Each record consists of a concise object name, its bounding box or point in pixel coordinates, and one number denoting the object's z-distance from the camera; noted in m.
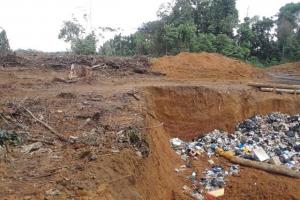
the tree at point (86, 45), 22.11
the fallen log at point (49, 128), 7.30
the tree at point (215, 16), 26.09
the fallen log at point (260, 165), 10.46
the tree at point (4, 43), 20.31
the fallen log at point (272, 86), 14.62
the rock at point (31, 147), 6.70
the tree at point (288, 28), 25.77
